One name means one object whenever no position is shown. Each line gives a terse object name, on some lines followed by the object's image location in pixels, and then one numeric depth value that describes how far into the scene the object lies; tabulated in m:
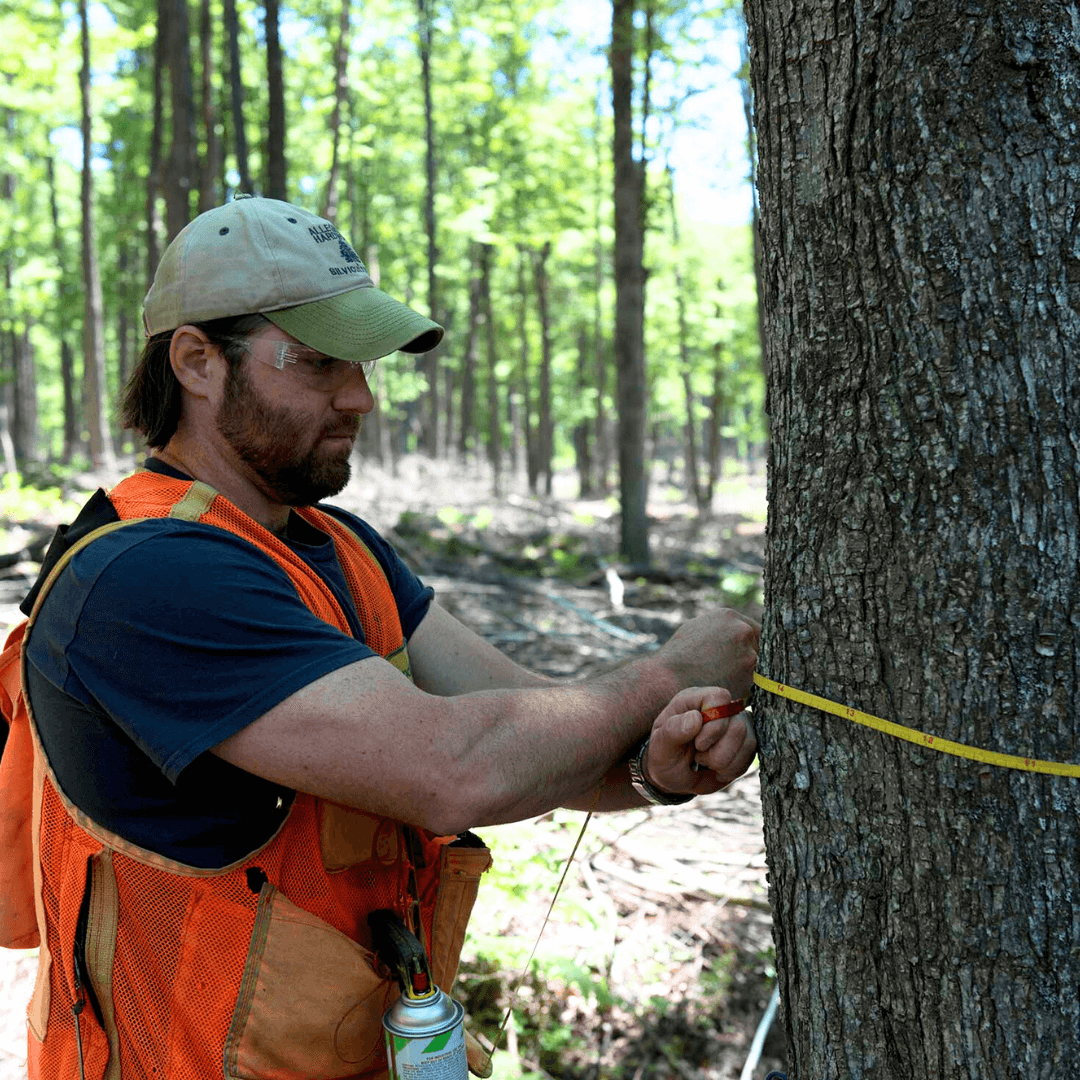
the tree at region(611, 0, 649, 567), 12.28
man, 1.66
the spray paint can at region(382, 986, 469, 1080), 1.75
